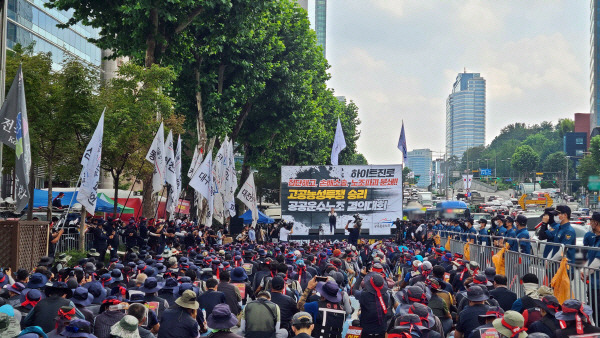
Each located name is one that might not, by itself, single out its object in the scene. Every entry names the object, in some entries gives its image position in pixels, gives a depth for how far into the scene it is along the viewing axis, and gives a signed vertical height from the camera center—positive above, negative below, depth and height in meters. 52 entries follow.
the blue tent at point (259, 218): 42.38 -2.37
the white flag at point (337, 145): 47.59 +2.56
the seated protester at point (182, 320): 7.99 -1.61
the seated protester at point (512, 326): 6.79 -1.36
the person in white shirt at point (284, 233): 35.34 -2.60
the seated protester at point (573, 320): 7.00 -1.35
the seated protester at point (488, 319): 7.44 -1.50
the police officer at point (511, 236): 15.82 -1.18
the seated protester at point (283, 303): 9.53 -1.65
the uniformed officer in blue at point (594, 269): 9.98 -1.17
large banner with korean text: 35.47 -0.77
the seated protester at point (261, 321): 8.54 -1.70
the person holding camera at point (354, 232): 33.50 -2.37
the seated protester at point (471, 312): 8.29 -1.51
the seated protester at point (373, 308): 9.90 -1.76
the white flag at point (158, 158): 21.66 +0.65
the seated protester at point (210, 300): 10.25 -1.74
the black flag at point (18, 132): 15.20 +1.01
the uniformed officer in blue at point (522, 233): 14.91 -1.03
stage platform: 35.06 -2.68
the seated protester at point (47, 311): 8.37 -1.59
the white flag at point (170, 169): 22.89 +0.34
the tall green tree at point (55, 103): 24.08 +2.57
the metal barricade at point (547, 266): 10.14 -1.49
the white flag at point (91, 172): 17.12 +0.16
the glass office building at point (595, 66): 129.12 +22.53
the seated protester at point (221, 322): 7.16 -1.45
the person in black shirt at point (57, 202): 29.75 -1.04
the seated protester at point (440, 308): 9.38 -1.66
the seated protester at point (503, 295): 9.91 -1.56
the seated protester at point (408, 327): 6.80 -1.41
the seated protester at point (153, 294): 9.81 -1.62
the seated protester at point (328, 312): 9.41 -1.74
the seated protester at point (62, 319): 7.20 -1.47
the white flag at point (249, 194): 31.71 -0.61
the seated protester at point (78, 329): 6.52 -1.40
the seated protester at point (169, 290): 10.57 -1.67
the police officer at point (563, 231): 12.00 -0.79
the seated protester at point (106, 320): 8.09 -1.64
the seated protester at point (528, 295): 9.14 -1.43
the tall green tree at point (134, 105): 25.12 +2.70
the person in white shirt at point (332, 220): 35.25 -1.91
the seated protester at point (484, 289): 9.07 -1.46
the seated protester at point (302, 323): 6.77 -1.36
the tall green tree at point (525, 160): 145.50 +5.10
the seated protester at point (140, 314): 7.53 -1.45
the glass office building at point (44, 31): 42.03 +9.87
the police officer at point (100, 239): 20.34 -1.77
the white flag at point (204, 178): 23.77 +0.06
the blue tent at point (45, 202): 32.22 -1.13
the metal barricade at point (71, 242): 22.62 -2.13
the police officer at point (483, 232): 20.18 -1.41
